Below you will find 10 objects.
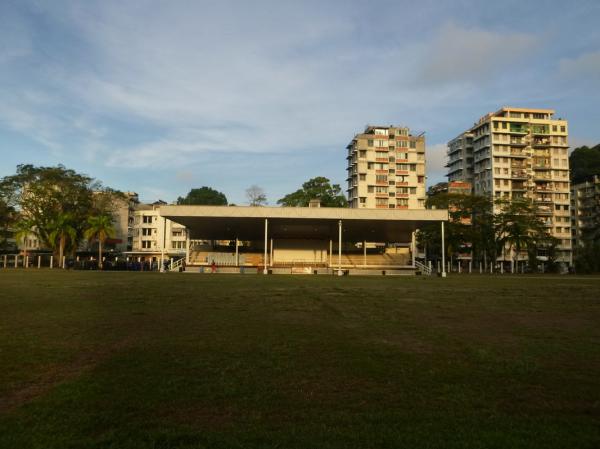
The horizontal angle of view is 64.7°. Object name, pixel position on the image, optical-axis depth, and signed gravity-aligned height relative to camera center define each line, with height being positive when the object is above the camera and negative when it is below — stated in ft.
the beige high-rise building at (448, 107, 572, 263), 300.20 +56.55
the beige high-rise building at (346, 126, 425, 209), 278.87 +47.79
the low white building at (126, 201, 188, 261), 285.64 +11.38
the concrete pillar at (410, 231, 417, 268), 158.67 +1.99
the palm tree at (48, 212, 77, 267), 186.60 +8.30
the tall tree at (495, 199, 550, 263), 200.85 +11.51
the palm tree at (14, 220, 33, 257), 190.60 +9.65
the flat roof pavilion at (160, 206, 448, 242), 141.18 +10.19
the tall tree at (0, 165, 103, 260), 188.03 +21.23
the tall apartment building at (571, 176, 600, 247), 299.17 +29.52
